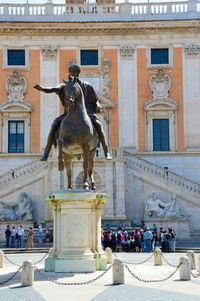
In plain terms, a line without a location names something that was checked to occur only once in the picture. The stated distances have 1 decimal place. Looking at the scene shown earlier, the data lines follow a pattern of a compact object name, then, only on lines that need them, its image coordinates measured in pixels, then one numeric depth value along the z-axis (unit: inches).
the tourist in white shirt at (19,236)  957.2
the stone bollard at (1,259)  609.6
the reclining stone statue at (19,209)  1127.3
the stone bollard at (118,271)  445.7
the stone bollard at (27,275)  441.7
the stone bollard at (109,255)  607.2
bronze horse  522.9
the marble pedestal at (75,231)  501.7
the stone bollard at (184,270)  489.7
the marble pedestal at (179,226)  1095.0
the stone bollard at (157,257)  622.8
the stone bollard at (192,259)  598.1
